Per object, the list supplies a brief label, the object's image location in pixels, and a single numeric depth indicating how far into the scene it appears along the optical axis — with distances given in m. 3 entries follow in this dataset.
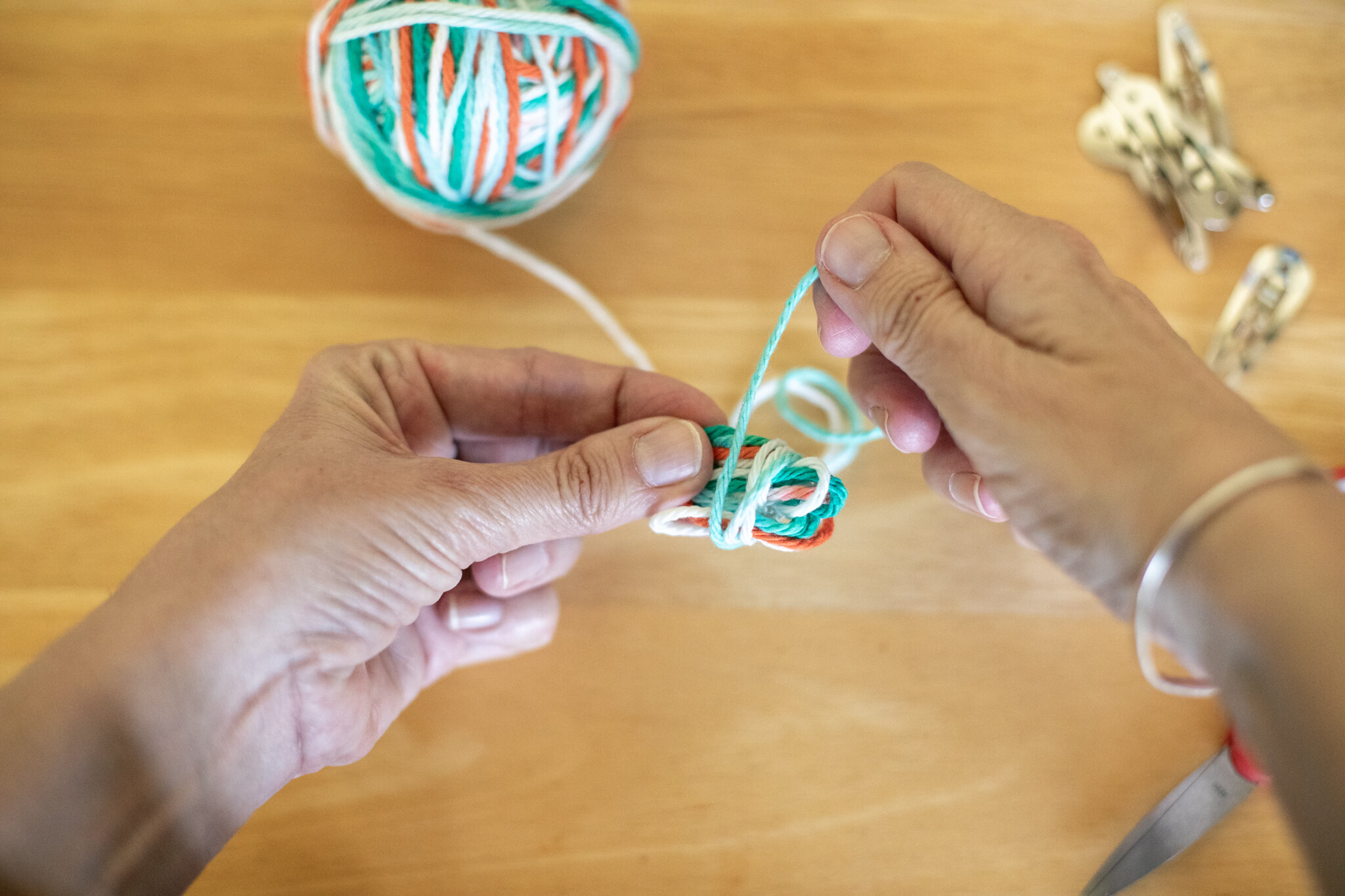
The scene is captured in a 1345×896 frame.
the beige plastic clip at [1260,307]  0.40
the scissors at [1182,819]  0.35
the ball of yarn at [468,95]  0.35
